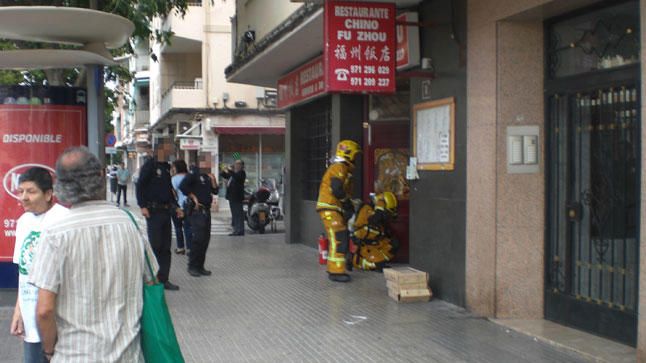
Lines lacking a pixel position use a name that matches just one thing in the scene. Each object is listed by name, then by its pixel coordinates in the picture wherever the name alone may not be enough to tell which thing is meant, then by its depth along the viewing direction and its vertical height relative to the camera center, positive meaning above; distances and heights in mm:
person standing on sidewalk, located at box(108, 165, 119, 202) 30734 -601
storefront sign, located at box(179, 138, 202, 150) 24562 +878
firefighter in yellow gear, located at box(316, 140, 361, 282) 9523 -510
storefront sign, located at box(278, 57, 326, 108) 11898 +1543
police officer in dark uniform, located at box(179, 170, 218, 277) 9820 -554
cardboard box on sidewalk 8133 -1361
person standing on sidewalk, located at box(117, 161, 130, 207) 27967 -486
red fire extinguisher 11245 -1279
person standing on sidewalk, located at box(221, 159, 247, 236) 15977 -552
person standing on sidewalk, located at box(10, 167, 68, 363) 3740 -365
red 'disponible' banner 7898 +297
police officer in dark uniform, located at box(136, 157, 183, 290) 8867 -470
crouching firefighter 10430 -948
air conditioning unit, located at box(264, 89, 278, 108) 24938 +2461
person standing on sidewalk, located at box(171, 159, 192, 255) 10562 -945
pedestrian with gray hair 2930 -453
